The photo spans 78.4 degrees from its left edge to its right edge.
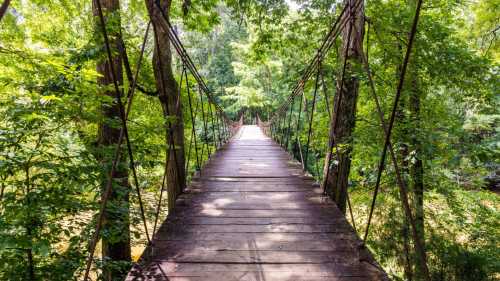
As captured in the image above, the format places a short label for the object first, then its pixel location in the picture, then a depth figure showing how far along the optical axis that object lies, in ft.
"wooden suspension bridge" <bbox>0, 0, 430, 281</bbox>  5.44
